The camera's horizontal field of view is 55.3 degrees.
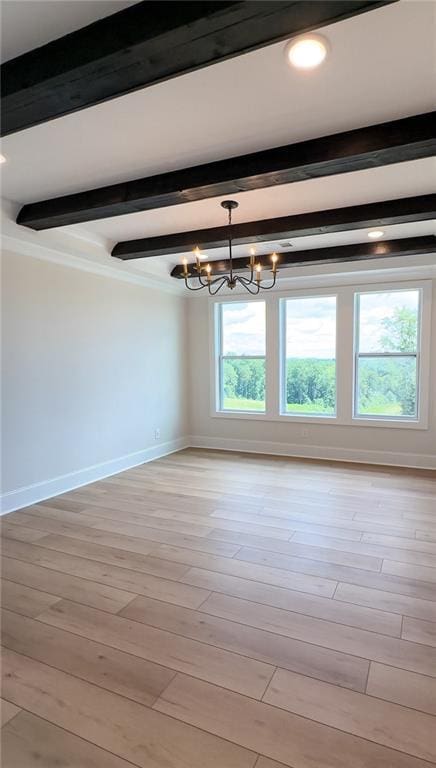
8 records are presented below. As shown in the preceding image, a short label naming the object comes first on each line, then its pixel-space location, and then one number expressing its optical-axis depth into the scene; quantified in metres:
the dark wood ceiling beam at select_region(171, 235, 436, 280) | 4.23
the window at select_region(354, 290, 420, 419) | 5.14
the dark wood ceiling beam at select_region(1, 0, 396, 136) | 1.37
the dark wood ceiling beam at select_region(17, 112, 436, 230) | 2.21
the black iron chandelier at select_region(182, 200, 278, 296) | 3.25
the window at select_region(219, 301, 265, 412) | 6.05
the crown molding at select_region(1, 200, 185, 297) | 3.53
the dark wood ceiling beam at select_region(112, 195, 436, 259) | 3.28
